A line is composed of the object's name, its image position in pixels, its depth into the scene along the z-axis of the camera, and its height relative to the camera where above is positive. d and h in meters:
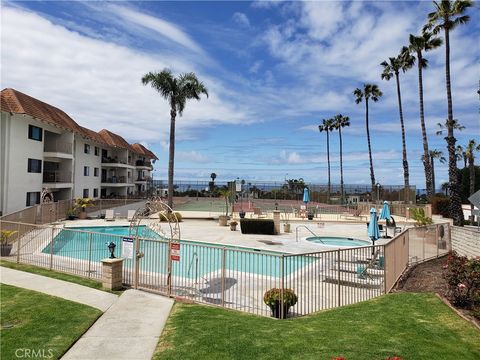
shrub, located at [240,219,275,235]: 25.72 -2.32
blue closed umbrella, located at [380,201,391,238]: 21.59 -1.17
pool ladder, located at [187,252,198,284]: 12.23 -2.50
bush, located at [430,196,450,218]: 34.27 -1.22
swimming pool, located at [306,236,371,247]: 22.36 -3.05
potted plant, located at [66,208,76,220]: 31.50 -1.79
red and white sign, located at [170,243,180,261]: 10.75 -1.76
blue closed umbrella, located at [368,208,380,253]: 15.83 -1.56
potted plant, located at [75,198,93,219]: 32.28 -1.03
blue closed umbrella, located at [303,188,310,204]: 36.03 -0.27
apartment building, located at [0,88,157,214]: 26.97 +3.56
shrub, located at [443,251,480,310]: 8.78 -2.21
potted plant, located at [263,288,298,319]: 9.18 -2.71
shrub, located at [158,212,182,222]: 31.90 -2.15
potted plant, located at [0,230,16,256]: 15.79 -2.15
